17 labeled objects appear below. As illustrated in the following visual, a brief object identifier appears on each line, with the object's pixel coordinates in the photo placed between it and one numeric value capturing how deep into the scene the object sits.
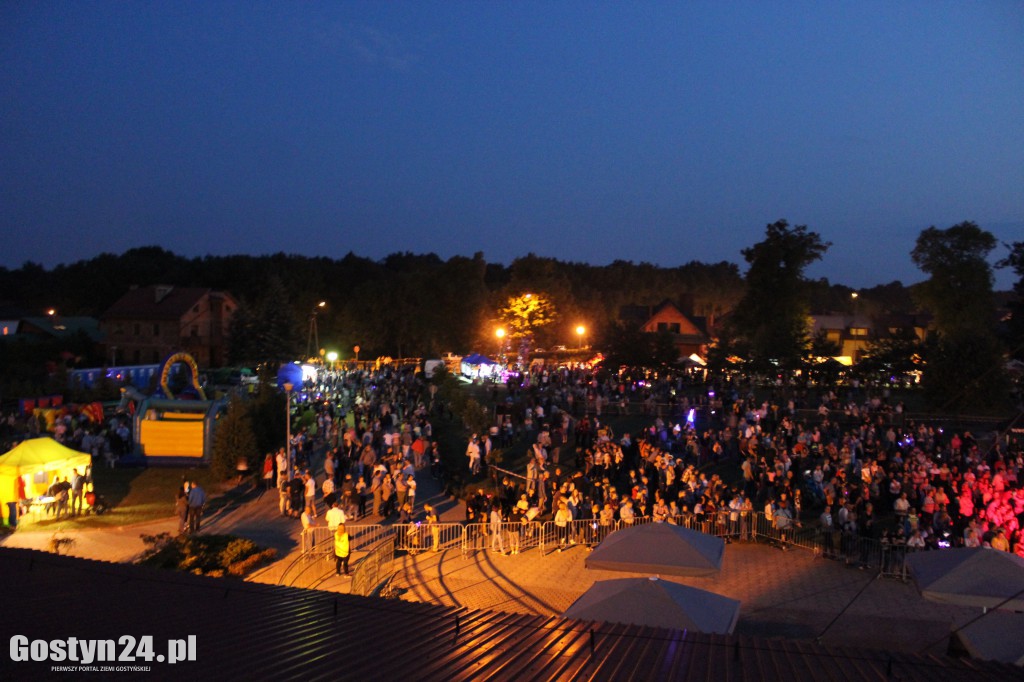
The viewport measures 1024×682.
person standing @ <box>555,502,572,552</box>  15.09
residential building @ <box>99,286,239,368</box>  58.97
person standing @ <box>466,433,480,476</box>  20.84
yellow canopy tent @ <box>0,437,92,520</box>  16.77
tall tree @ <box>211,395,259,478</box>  20.64
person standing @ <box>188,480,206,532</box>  16.16
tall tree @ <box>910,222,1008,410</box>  42.00
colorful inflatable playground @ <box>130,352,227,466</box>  22.41
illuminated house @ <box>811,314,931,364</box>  61.25
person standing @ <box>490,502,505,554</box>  14.74
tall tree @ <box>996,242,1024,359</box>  37.75
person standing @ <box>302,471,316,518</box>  16.92
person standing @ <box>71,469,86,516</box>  17.57
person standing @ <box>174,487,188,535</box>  16.03
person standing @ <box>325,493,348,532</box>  13.94
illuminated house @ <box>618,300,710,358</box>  64.06
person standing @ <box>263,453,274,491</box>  19.84
